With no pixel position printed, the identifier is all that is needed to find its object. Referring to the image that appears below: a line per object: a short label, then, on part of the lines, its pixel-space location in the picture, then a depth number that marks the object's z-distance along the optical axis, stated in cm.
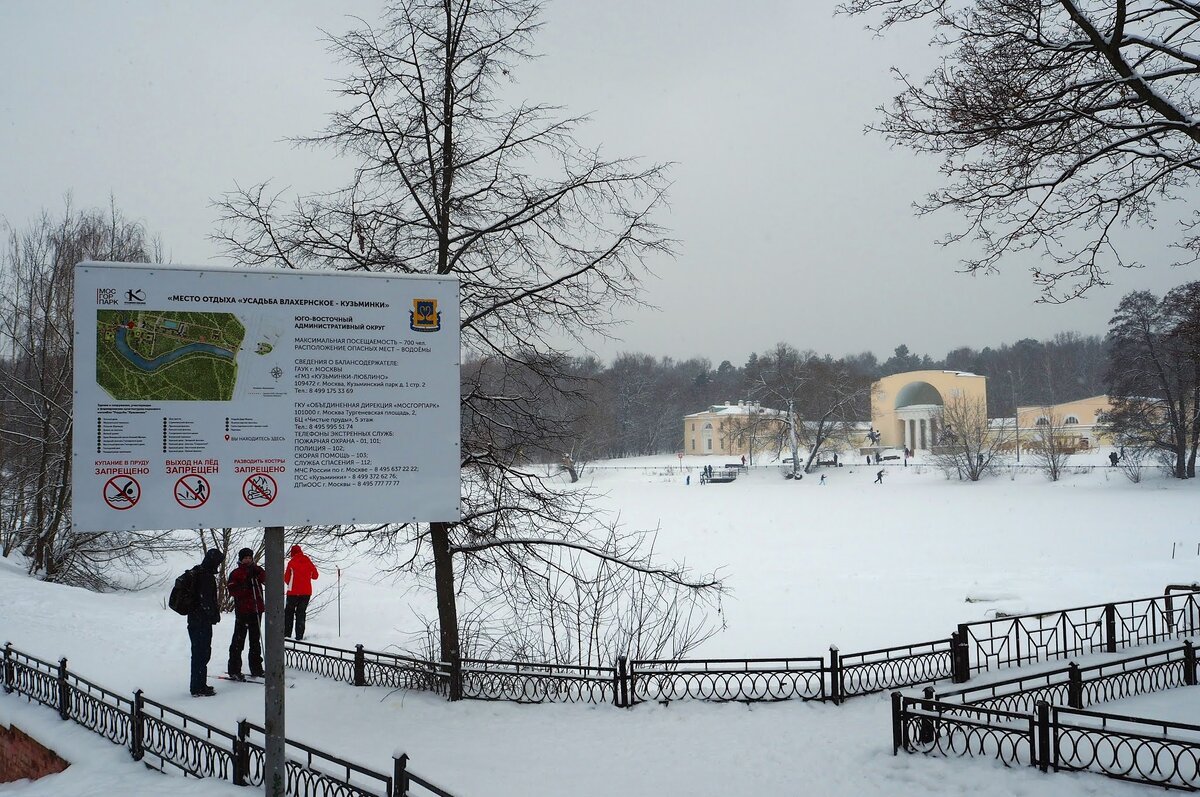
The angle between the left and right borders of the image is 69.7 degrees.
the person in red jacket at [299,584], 1430
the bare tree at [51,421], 2427
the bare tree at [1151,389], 4781
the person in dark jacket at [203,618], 1059
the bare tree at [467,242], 1174
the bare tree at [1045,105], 791
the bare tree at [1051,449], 5338
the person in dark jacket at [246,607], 1154
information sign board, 479
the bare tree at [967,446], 5700
